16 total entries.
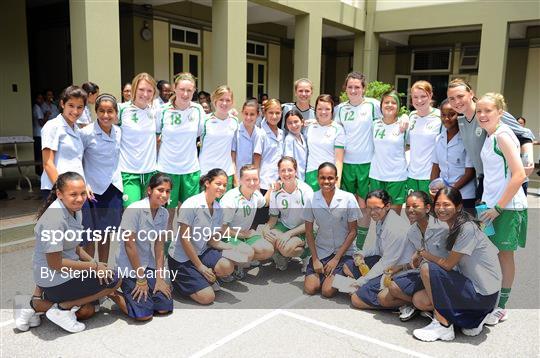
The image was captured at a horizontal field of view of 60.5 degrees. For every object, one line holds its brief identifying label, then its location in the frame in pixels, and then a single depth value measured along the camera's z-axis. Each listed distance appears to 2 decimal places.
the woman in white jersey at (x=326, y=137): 4.87
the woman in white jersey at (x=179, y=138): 4.55
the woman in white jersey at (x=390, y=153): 4.70
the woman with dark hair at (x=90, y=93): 5.73
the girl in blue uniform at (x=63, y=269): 3.24
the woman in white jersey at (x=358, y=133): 4.91
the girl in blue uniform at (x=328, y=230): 4.16
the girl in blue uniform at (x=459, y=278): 3.30
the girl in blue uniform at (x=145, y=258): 3.61
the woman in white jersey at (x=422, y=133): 4.49
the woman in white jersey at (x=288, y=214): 4.50
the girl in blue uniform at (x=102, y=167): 3.95
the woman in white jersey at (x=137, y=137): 4.33
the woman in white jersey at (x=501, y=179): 3.25
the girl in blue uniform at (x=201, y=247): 3.93
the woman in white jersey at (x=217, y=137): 4.80
